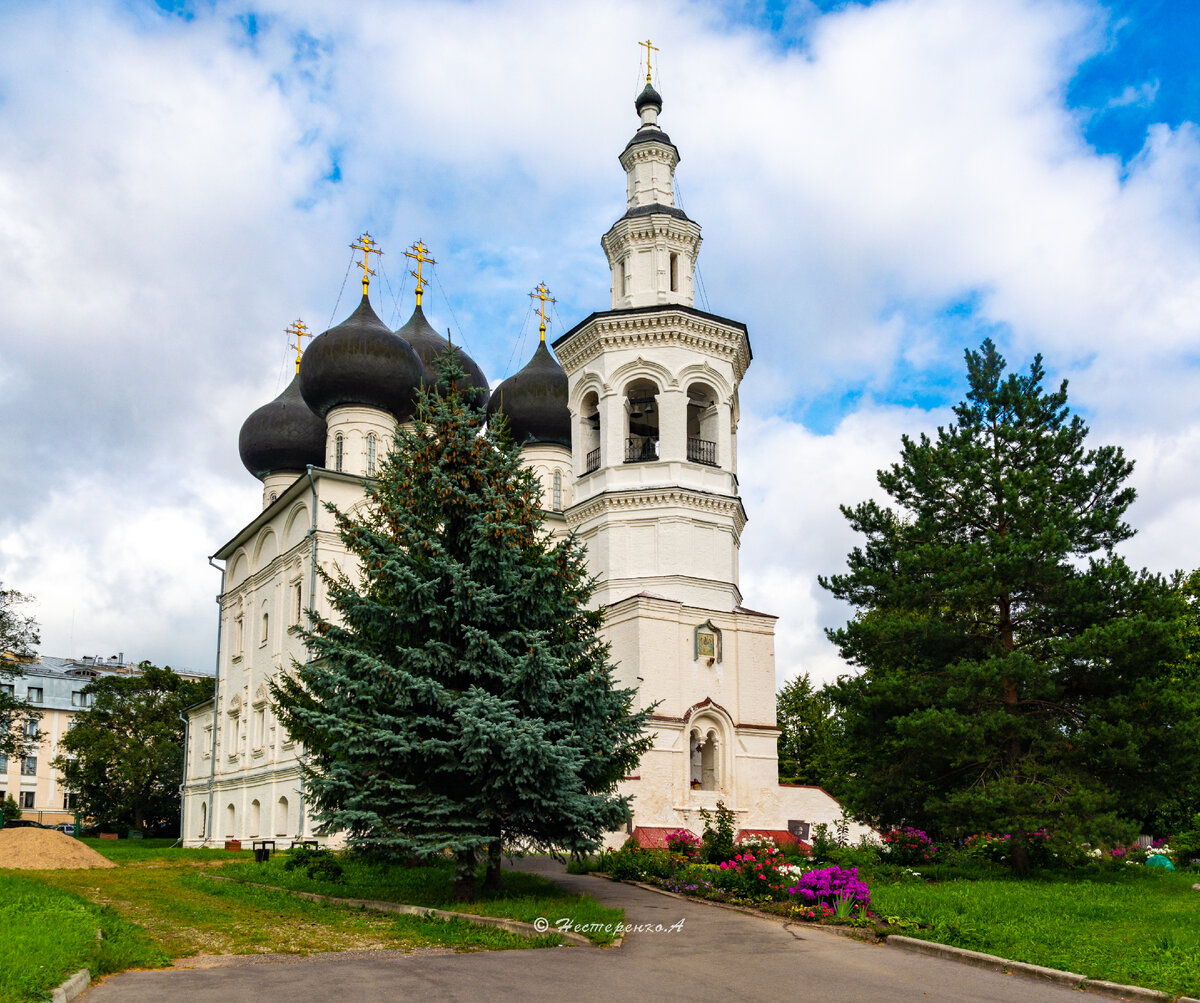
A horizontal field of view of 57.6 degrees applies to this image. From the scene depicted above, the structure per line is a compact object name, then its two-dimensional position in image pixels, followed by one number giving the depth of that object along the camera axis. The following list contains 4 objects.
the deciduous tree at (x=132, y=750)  42.44
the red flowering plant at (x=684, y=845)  16.67
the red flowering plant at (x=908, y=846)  17.44
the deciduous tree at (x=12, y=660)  31.14
